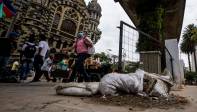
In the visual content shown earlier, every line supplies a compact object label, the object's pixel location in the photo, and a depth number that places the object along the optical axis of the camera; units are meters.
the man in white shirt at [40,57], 3.81
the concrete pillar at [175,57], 4.45
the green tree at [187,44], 23.55
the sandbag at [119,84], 1.97
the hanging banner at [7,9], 5.44
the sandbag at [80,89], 2.02
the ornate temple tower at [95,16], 22.52
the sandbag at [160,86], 2.05
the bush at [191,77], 16.65
